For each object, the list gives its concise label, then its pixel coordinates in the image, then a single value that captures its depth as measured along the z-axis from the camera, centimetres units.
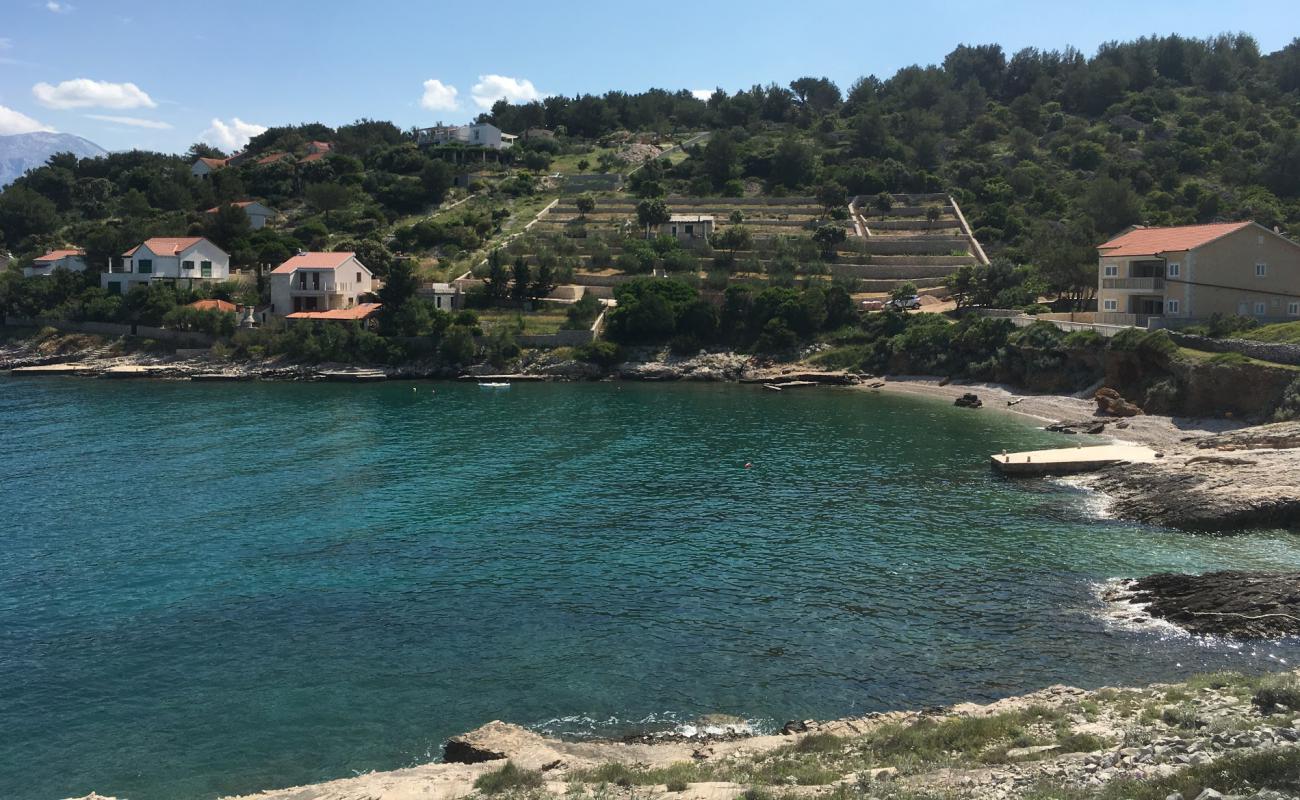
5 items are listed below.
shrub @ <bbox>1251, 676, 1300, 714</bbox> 1592
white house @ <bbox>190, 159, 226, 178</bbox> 13212
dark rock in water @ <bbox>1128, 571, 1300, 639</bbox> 2278
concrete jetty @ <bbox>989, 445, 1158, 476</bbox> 3859
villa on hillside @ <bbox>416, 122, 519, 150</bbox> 13175
